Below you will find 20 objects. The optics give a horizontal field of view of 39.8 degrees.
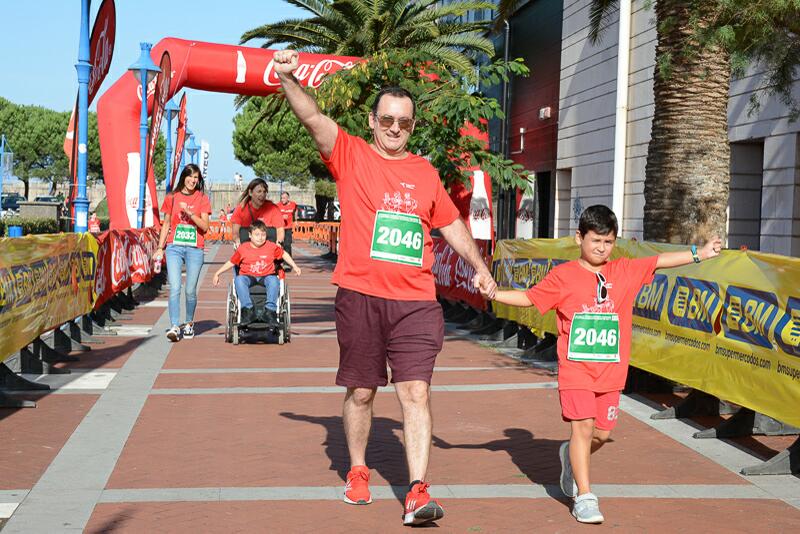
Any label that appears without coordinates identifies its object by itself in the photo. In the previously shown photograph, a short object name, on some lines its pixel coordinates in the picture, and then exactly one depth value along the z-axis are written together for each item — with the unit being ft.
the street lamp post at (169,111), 120.95
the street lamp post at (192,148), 156.08
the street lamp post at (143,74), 76.43
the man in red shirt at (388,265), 17.78
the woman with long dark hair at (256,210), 42.75
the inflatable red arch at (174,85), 81.30
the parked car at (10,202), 293.64
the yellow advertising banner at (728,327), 22.30
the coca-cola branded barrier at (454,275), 50.53
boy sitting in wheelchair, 42.42
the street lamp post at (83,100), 55.57
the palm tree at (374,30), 95.91
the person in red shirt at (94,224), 127.02
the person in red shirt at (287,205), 95.04
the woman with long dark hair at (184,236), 42.63
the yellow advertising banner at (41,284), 28.55
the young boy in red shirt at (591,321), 18.07
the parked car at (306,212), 250.64
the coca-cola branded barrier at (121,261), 46.34
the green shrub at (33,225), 123.95
